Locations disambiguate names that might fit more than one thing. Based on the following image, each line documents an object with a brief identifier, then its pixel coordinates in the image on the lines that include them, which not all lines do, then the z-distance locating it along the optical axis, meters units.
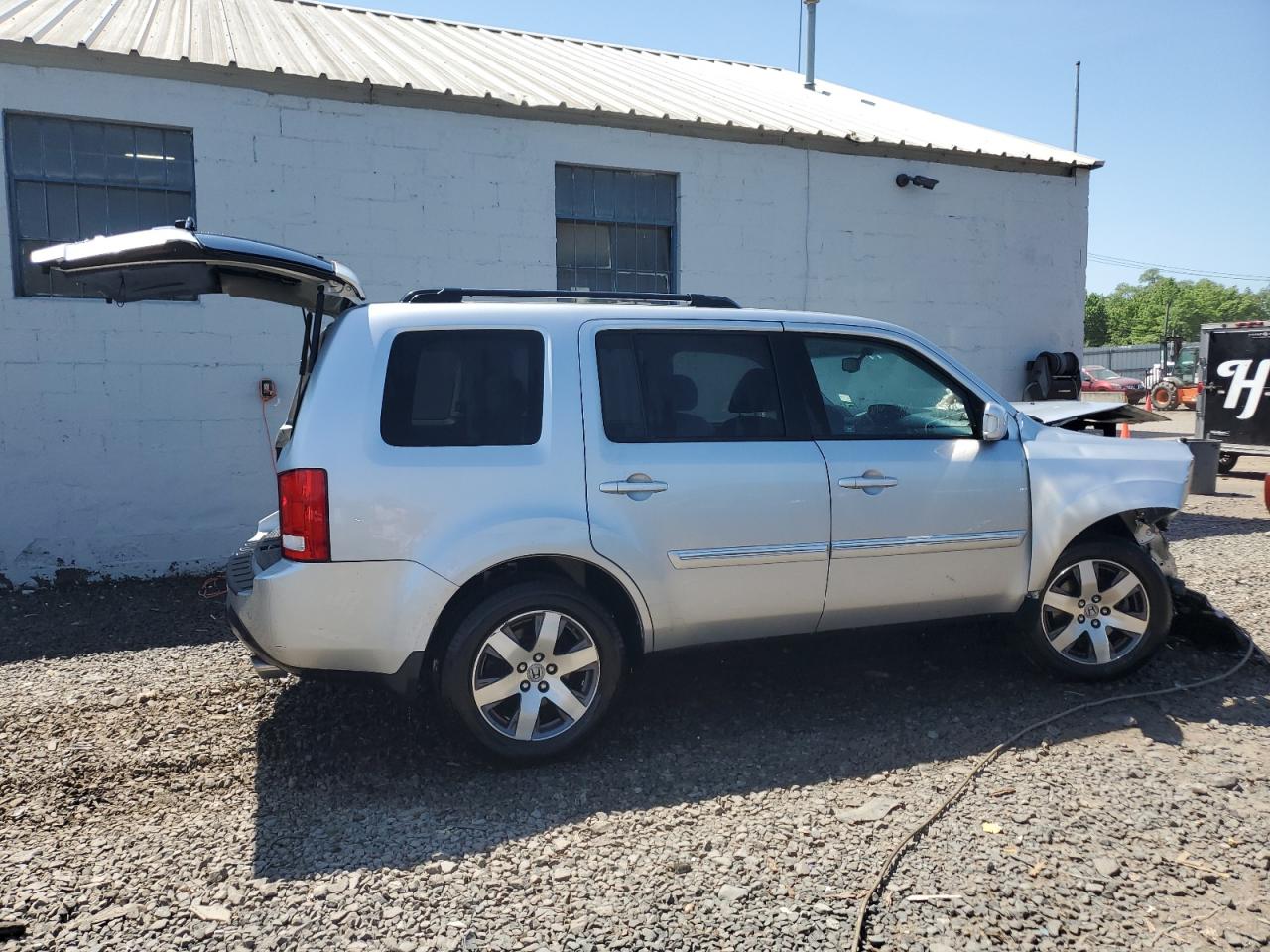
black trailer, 12.98
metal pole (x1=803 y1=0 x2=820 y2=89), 14.01
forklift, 32.38
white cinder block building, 7.28
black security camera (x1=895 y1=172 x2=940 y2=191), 10.12
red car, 34.25
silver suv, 3.74
